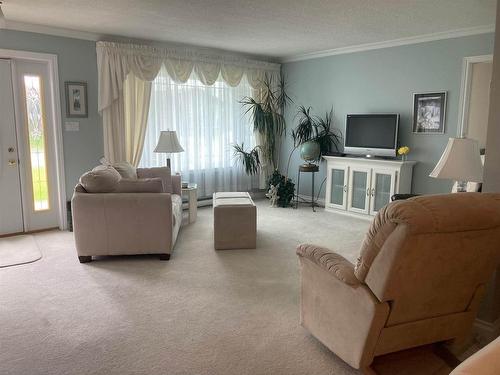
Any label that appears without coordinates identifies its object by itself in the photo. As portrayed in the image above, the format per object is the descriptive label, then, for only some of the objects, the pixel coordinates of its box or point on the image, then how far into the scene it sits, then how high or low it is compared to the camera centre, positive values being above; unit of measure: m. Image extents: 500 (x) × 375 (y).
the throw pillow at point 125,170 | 4.64 -0.48
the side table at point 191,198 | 5.34 -0.92
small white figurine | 6.45 -1.03
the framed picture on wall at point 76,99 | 4.90 +0.37
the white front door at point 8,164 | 4.55 -0.42
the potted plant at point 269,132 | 6.51 -0.01
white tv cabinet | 5.30 -0.71
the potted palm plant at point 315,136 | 6.19 -0.07
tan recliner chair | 1.72 -0.71
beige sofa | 3.76 -0.83
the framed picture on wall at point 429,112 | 5.01 +0.27
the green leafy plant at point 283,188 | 6.46 -0.92
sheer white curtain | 5.72 +0.04
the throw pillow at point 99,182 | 3.79 -0.50
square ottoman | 4.22 -1.00
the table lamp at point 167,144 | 5.15 -0.18
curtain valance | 5.07 +0.92
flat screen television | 5.43 -0.03
